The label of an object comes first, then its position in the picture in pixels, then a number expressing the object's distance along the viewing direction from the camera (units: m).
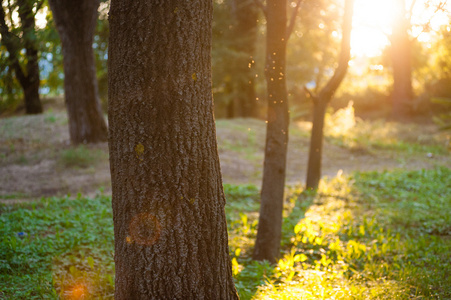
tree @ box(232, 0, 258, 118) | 18.28
